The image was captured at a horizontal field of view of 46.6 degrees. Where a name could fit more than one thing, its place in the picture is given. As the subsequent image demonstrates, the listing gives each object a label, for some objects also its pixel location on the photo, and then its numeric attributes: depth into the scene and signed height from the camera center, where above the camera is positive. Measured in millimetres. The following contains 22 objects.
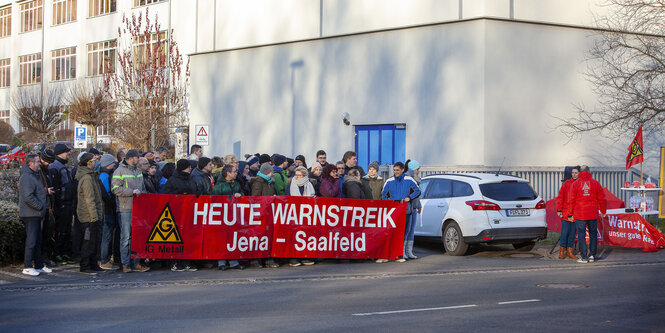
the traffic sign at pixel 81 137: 28250 +1526
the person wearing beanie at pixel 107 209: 13273 -523
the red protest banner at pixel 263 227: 13273 -862
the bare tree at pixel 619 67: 23984 +3753
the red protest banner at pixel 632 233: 16875 -1107
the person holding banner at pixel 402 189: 15250 -163
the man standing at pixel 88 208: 12758 -490
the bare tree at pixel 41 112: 46125 +4003
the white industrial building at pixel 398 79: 24328 +3593
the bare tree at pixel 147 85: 37875 +4904
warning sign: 25438 +1506
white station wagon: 15336 -610
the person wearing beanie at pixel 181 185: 13469 -100
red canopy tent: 18953 -683
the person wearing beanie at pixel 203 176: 13758 +53
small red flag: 20938 +882
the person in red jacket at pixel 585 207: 15164 -494
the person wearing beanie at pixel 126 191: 12891 -202
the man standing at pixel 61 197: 13781 -333
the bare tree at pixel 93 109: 41469 +3763
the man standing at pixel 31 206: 12500 -452
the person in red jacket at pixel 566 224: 15602 -854
